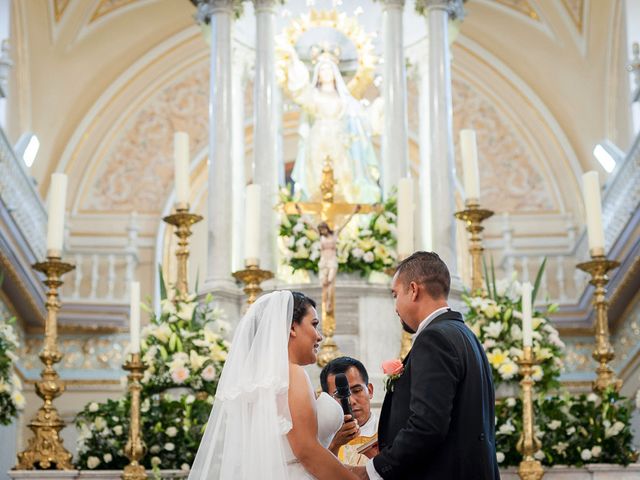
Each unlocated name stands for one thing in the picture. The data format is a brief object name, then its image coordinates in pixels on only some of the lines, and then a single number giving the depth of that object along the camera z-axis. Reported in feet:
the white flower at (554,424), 22.53
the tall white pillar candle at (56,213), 22.76
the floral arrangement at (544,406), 22.18
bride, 13.82
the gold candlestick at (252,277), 23.35
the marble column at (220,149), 32.37
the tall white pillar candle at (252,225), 24.36
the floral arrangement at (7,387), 25.09
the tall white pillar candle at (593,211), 23.03
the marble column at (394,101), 33.37
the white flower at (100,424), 23.22
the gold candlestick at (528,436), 20.62
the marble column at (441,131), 32.32
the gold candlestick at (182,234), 25.23
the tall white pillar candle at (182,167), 26.84
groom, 12.82
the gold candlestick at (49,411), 22.09
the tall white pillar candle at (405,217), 24.89
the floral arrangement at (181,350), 24.31
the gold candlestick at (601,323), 22.15
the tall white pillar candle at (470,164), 24.73
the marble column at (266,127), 32.89
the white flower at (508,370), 23.02
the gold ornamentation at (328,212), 23.70
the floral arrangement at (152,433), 22.84
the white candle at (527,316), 20.75
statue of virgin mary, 35.42
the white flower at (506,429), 22.03
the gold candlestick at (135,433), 20.99
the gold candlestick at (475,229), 23.72
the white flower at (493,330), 23.68
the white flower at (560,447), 22.33
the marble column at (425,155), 35.19
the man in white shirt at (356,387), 18.15
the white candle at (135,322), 21.89
